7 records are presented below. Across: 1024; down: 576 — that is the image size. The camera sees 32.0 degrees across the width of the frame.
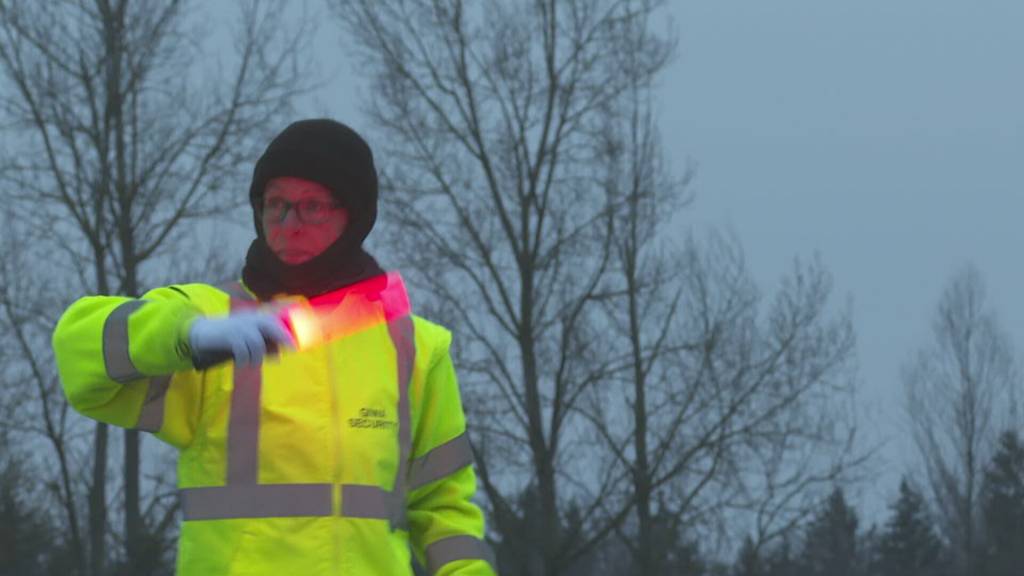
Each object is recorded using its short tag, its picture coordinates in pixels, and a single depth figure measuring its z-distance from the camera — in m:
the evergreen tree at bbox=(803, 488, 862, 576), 51.60
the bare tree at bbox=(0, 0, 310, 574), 21.28
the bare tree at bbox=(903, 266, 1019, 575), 48.25
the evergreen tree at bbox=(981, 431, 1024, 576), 48.31
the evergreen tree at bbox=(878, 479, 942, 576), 65.88
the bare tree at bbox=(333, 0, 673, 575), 21.75
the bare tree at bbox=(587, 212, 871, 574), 21.72
